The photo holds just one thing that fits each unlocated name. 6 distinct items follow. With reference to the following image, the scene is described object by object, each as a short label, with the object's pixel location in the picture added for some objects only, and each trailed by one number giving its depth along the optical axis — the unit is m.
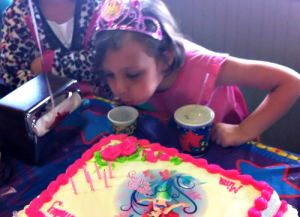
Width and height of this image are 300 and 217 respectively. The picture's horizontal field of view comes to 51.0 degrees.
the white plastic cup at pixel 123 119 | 0.77
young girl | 0.73
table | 0.64
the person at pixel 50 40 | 0.99
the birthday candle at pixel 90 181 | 0.60
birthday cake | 0.52
